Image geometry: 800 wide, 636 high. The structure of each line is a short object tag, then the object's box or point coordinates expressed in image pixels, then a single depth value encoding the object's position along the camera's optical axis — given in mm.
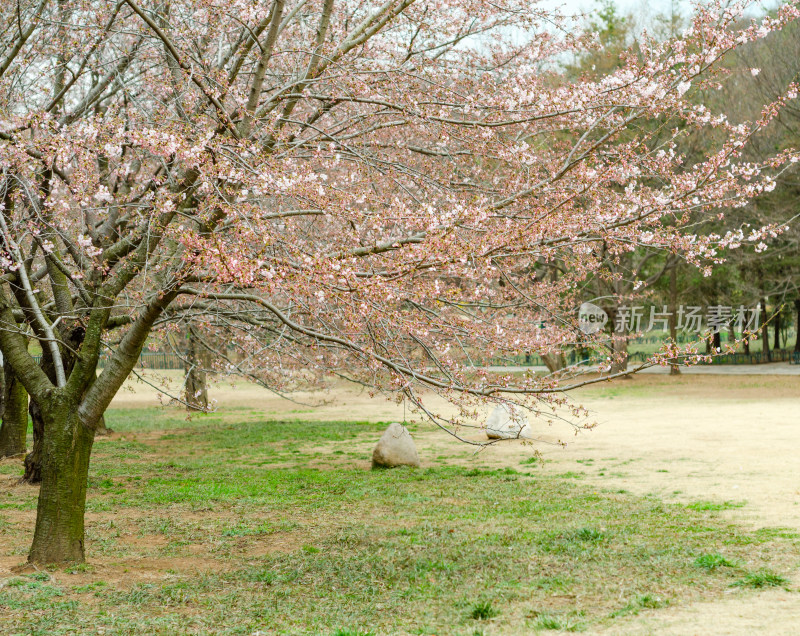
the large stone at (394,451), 13312
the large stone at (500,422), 15109
